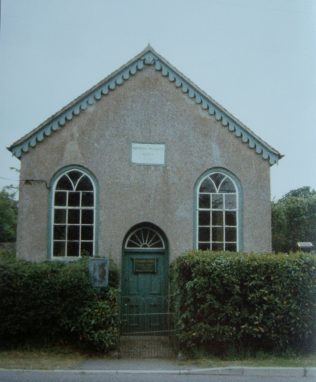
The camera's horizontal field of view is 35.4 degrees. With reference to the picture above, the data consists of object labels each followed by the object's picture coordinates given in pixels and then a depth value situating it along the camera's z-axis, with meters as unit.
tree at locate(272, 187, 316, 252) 28.44
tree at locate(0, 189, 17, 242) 41.78
